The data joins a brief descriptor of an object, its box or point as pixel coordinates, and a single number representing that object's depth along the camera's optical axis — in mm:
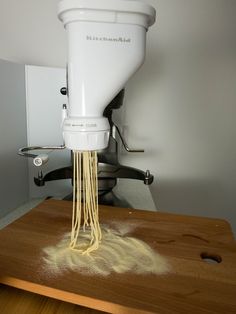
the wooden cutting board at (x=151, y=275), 343
